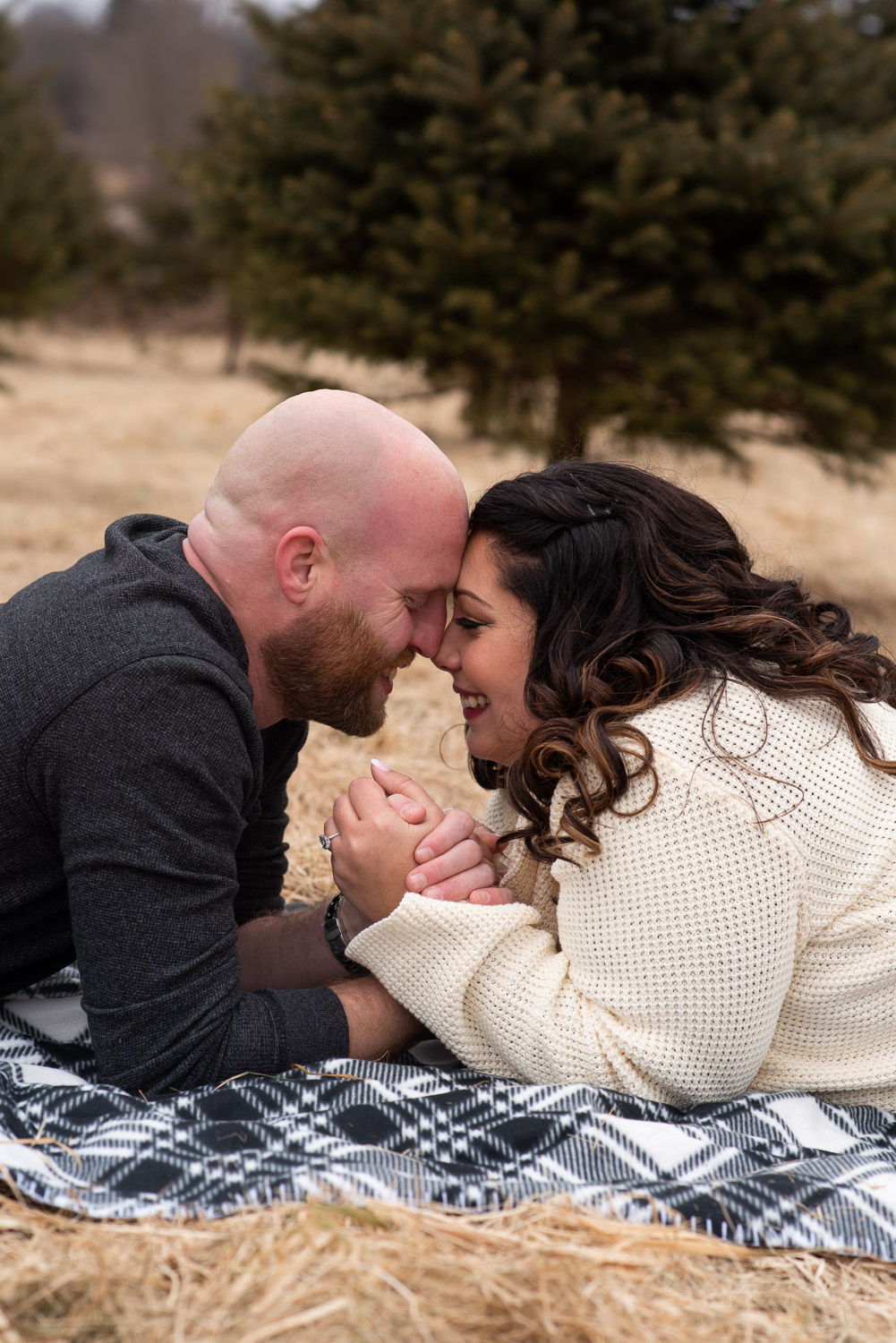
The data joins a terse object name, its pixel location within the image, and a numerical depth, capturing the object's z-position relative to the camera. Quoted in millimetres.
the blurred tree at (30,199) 9648
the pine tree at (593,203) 5891
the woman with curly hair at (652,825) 2152
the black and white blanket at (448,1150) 1886
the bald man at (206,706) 2107
